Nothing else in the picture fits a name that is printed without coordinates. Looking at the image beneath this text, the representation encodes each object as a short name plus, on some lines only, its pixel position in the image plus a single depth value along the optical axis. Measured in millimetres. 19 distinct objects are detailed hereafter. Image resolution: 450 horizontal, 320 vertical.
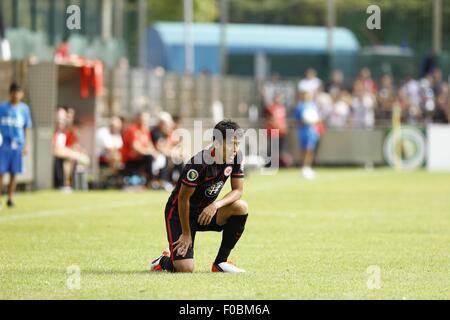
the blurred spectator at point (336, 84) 36188
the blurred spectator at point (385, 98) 35500
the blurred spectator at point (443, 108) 34781
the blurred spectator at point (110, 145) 25953
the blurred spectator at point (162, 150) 25531
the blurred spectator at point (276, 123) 34000
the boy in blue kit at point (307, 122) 30302
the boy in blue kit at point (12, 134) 19938
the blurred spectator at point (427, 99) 35250
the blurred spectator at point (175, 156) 26250
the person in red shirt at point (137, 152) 25328
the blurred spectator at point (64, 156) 24594
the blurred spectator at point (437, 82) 35750
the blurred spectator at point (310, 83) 34806
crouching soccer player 10898
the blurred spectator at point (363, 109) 35219
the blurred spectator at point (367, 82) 36219
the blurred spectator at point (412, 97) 35188
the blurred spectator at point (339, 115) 35125
